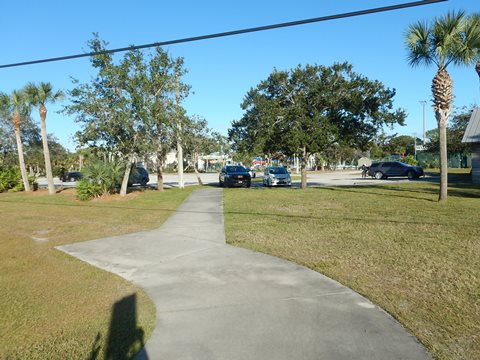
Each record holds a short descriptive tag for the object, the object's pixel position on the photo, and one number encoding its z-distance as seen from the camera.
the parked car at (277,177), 28.94
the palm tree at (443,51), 14.87
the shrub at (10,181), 28.89
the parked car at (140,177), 27.49
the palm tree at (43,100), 25.12
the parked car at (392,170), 34.66
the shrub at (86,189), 20.09
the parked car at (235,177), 28.66
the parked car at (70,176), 45.06
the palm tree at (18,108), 26.48
